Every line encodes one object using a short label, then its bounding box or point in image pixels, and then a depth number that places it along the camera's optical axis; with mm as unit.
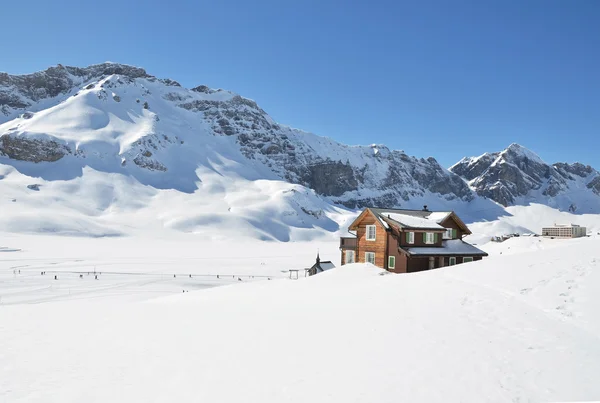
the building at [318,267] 42931
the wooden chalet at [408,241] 33062
